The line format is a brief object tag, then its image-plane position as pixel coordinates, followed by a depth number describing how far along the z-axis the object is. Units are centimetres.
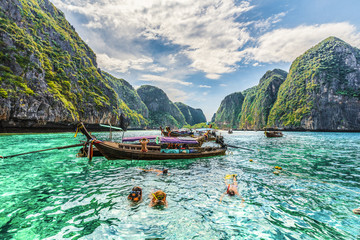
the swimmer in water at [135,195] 803
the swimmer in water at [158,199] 770
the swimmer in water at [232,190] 937
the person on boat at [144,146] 1797
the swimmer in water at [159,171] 1357
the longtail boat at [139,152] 1631
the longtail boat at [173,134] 4454
